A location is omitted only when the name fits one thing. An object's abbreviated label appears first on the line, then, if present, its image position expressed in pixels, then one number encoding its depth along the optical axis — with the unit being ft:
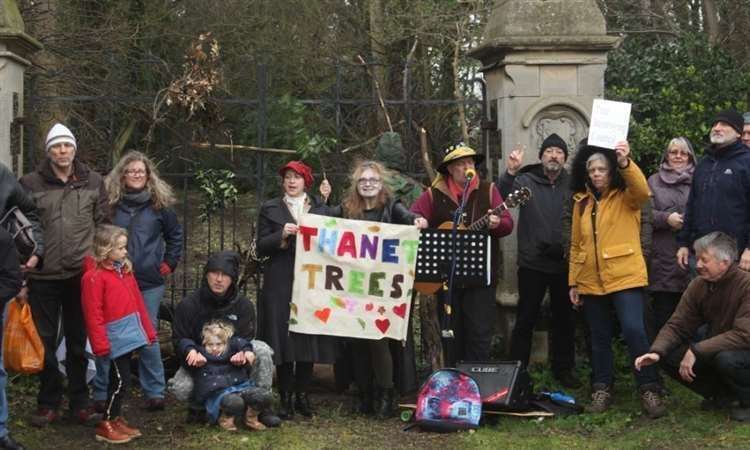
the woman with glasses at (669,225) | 27.02
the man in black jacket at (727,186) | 25.30
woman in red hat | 26.12
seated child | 24.47
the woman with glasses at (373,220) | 26.12
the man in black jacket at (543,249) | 27.61
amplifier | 24.79
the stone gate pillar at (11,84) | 28.35
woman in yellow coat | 25.23
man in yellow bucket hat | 26.53
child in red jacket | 23.62
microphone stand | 25.59
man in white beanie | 24.71
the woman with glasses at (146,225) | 26.07
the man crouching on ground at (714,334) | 23.76
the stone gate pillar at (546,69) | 29.35
